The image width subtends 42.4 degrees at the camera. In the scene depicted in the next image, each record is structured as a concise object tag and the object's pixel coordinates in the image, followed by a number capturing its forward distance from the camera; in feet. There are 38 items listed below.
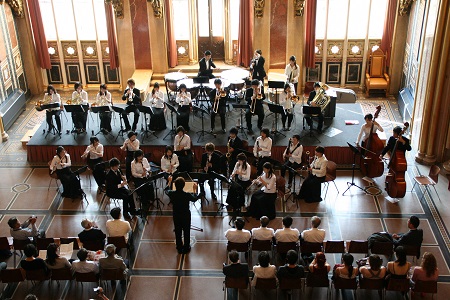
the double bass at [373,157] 40.11
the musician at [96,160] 41.55
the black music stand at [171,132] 47.99
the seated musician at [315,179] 39.22
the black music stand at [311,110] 44.55
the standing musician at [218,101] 46.62
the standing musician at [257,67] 51.67
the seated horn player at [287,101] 46.24
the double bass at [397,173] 38.70
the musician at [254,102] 46.32
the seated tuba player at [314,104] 46.42
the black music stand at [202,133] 47.41
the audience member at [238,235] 32.55
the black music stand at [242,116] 45.58
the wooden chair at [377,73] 59.62
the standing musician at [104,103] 47.80
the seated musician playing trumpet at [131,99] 46.65
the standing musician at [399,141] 38.37
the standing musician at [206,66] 53.01
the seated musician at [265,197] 37.07
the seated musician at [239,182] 37.93
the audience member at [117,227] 33.42
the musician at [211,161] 39.78
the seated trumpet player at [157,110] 47.78
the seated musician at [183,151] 42.19
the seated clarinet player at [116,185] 37.35
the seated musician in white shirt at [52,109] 47.70
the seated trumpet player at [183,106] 47.44
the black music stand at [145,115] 44.67
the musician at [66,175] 40.77
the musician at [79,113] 48.14
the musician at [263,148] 41.12
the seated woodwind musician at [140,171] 38.50
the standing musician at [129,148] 42.48
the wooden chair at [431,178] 39.73
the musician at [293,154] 40.37
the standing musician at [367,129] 40.86
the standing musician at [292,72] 50.42
